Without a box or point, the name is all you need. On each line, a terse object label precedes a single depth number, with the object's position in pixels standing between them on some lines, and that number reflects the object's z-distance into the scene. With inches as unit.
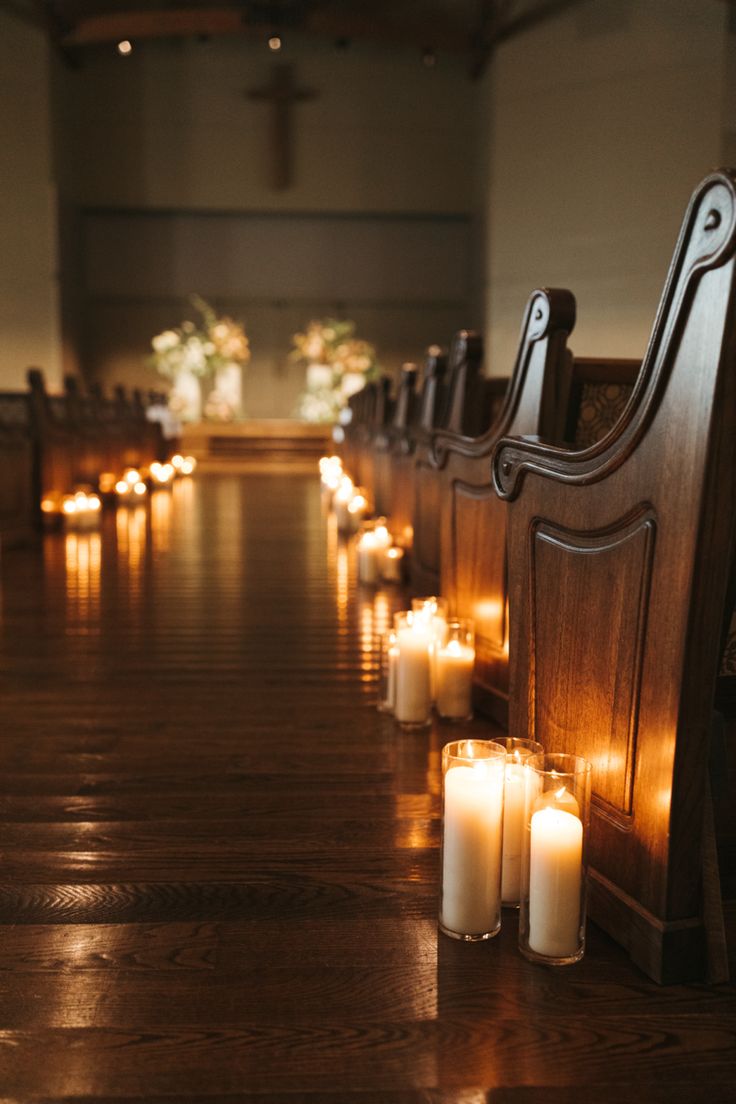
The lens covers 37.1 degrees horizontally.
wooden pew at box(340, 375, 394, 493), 270.1
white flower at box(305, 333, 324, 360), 613.6
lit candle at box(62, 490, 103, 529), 282.0
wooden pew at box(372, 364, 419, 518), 220.1
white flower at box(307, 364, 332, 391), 613.7
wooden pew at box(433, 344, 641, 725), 95.2
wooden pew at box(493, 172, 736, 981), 55.9
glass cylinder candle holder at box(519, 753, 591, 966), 61.9
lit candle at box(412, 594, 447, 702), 114.0
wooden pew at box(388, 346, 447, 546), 184.5
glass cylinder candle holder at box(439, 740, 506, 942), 64.1
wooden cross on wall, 631.8
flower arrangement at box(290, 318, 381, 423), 608.1
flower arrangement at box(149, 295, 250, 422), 578.9
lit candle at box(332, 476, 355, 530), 290.8
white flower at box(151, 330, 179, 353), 575.2
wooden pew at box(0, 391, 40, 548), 259.3
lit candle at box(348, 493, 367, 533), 279.1
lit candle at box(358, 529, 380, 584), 203.0
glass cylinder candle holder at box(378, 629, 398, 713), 112.5
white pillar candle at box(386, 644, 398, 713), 113.7
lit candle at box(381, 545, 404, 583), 203.5
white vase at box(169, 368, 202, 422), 590.2
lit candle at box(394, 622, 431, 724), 109.2
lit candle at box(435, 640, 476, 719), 109.0
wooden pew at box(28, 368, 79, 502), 282.0
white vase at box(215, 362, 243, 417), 608.7
